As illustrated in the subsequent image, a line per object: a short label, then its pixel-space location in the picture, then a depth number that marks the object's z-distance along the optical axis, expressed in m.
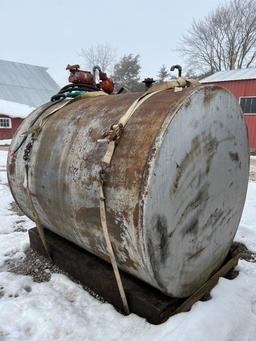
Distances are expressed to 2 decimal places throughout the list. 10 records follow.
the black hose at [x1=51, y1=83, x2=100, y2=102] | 3.06
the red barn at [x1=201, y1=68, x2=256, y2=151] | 13.95
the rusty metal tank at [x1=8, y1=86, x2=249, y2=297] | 1.69
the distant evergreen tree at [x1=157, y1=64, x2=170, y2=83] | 39.38
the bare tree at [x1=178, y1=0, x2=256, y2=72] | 29.76
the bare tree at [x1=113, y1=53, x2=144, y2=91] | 40.44
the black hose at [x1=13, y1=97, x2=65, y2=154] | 2.82
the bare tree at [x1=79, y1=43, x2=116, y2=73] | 44.19
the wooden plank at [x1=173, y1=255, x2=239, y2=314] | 2.08
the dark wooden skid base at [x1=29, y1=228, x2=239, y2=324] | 2.01
